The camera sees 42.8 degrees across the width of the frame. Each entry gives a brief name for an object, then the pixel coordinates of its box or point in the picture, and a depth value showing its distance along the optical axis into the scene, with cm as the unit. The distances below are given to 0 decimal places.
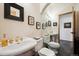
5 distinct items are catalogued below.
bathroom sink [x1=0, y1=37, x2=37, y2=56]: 124
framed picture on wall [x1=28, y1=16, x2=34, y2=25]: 150
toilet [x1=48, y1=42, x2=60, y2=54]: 152
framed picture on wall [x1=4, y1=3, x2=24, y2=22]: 130
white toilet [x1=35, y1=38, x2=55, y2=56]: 147
